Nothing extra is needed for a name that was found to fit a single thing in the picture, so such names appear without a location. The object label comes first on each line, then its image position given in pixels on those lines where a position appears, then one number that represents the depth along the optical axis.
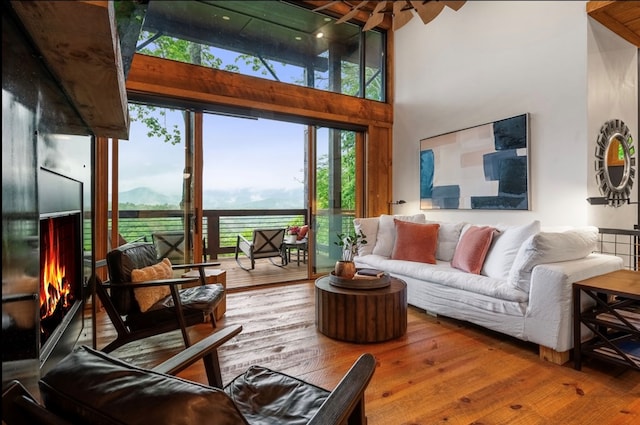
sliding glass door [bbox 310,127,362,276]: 4.81
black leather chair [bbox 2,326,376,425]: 0.59
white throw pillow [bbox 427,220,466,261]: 3.64
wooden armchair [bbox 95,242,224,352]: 2.19
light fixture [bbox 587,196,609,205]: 3.09
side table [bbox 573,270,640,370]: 1.97
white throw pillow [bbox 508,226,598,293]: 2.32
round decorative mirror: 3.25
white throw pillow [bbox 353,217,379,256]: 4.18
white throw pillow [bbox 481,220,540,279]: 2.82
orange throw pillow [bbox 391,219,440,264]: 3.59
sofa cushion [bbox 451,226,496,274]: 3.08
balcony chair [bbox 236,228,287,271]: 5.48
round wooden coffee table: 2.51
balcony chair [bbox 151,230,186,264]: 3.80
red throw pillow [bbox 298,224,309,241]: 6.23
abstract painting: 3.58
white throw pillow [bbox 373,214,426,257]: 4.04
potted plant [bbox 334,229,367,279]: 2.79
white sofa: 2.20
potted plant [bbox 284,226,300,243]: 6.17
